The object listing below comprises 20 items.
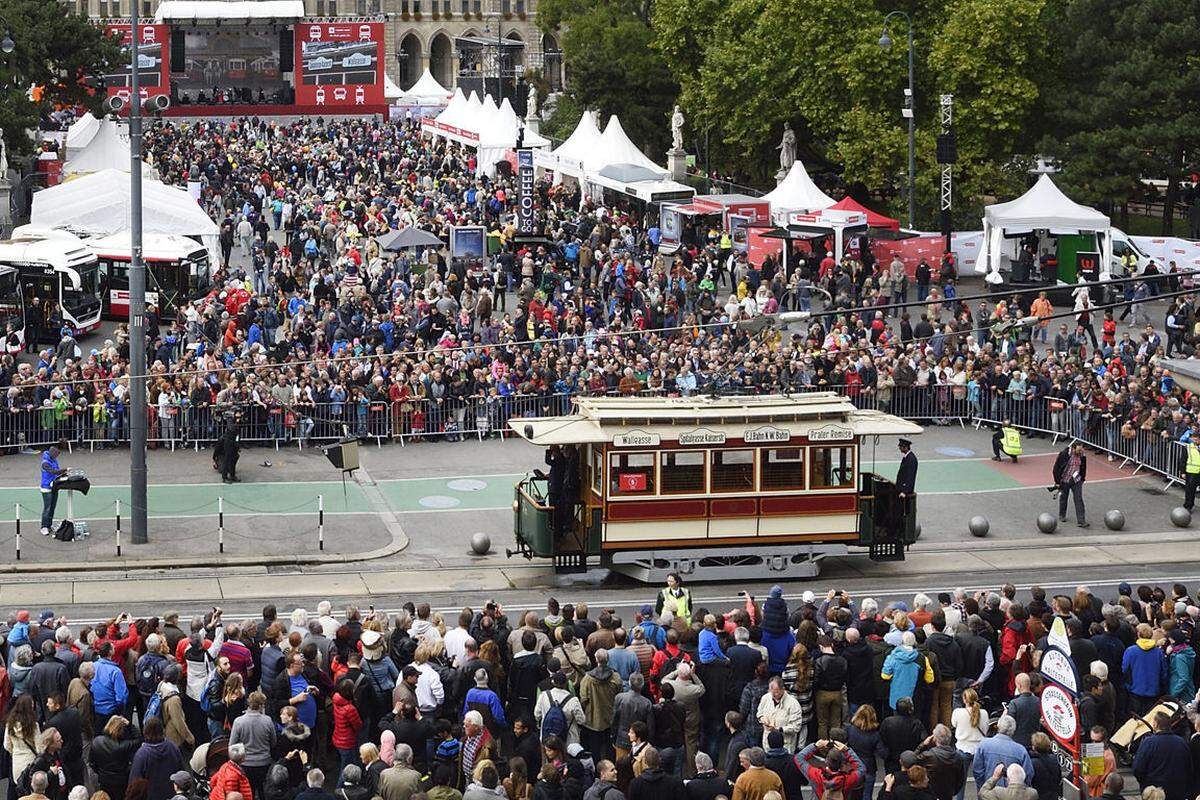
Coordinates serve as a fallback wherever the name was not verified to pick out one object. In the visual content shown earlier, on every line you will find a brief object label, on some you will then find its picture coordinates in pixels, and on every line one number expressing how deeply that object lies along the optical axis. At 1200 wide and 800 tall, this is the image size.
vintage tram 27.16
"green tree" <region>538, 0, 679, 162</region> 84.38
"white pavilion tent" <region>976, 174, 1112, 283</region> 50.81
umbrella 50.62
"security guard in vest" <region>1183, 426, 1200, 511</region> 31.98
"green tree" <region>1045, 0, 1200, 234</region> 56.31
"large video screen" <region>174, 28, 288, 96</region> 105.44
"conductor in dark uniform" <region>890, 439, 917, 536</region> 28.38
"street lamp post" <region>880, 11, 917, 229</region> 54.66
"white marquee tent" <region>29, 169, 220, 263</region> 50.94
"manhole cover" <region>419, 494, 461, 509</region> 33.12
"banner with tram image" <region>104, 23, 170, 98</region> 99.19
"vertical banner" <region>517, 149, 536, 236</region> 58.34
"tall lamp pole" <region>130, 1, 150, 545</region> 29.72
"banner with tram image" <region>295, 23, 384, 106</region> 102.56
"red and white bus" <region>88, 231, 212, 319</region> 47.78
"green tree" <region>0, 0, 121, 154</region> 65.94
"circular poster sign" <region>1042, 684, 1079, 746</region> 16.72
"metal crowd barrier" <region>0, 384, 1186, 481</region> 35.53
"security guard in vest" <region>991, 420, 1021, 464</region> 35.56
